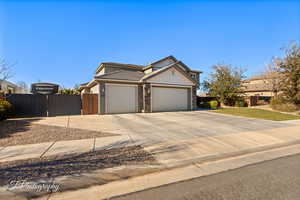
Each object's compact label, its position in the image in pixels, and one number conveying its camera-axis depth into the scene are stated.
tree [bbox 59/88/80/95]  19.42
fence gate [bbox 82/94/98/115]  11.73
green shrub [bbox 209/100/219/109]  18.69
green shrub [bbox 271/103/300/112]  15.14
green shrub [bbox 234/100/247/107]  19.84
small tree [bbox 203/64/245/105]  19.81
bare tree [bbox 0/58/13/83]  15.03
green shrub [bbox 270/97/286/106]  16.45
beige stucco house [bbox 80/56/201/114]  12.16
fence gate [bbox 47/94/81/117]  11.00
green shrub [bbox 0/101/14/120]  7.81
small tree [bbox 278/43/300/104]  14.55
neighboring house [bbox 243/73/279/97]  24.55
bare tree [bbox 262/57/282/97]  16.72
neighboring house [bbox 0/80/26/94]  23.04
